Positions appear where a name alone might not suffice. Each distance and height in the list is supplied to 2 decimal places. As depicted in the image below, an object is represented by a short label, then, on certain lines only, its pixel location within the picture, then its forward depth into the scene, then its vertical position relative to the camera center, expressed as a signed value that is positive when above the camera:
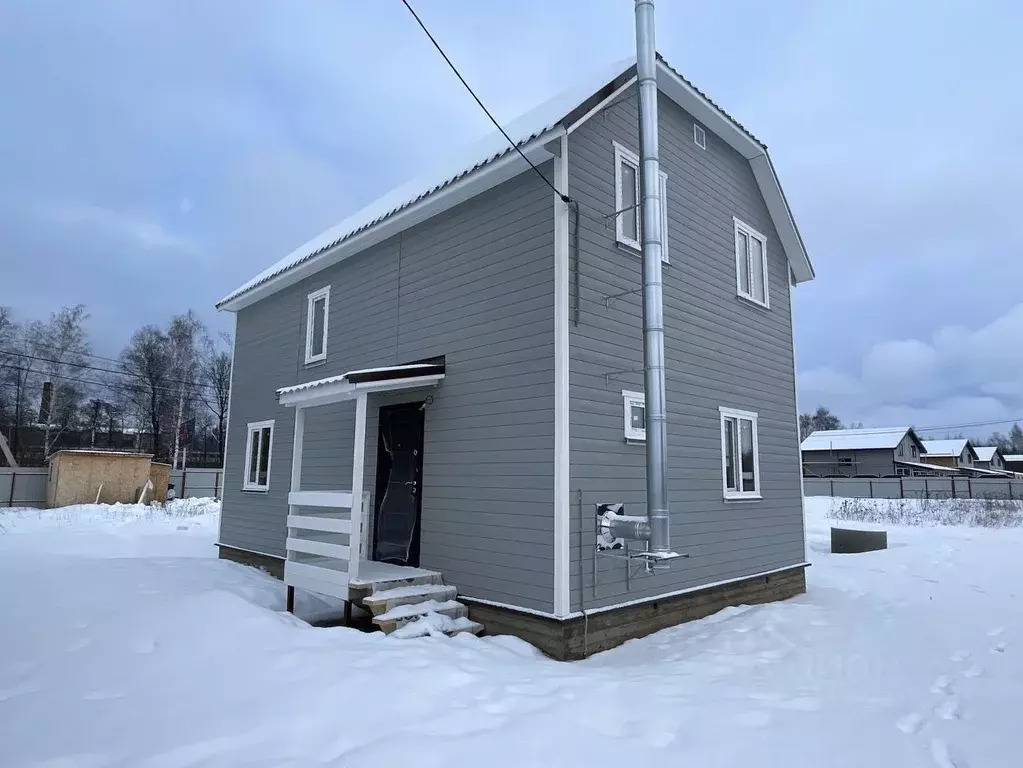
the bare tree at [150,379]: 36.84 +5.21
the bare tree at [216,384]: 39.25 +5.30
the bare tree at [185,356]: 35.88 +6.43
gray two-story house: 6.42 +1.08
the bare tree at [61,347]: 33.66 +6.33
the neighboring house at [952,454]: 53.84 +2.28
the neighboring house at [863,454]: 44.97 +1.90
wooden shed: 21.11 -0.34
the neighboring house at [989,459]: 60.50 +2.22
